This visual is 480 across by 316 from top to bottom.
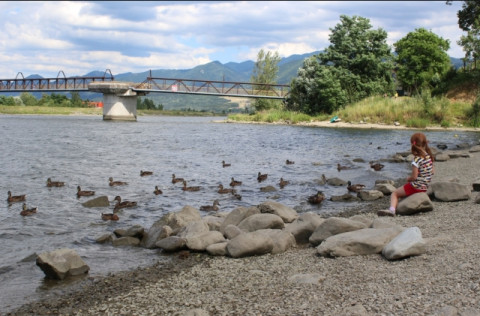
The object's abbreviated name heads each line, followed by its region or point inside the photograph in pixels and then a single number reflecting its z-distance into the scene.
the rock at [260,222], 11.37
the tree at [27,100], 164.20
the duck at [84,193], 17.83
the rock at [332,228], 9.71
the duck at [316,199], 16.06
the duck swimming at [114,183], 20.20
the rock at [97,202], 16.11
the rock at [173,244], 10.53
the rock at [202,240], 10.32
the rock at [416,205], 11.41
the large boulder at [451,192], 12.32
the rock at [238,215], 12.17
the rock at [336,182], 20.14
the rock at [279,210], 12.67
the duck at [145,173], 23.24
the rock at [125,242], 11.37
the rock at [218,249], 9.96
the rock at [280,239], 9.83
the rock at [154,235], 11.20
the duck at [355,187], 18.06
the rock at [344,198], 16.45
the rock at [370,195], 16.05
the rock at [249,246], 9.59
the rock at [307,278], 7.26
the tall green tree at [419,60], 86.25
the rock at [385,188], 16.55
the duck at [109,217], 13.91
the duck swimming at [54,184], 19.78
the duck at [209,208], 15.33
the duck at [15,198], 16.35
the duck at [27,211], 14.56
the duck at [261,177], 21.61
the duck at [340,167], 24.94
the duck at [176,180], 20.91
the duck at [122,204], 15.32
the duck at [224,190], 18.39
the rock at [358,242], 8.45
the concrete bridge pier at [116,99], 86.50
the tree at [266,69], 117.31
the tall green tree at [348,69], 69.38
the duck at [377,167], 24.09
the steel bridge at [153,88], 89.19
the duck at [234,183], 19.91
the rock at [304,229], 10.55
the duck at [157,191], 18.33
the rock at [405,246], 7.76
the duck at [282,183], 20.01
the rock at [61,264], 8.88
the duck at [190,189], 19.08
